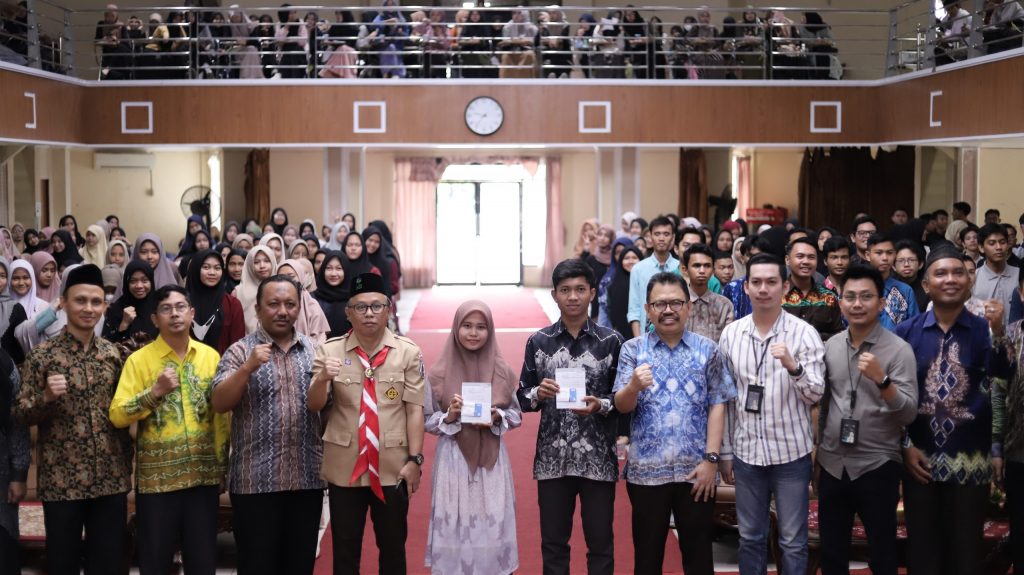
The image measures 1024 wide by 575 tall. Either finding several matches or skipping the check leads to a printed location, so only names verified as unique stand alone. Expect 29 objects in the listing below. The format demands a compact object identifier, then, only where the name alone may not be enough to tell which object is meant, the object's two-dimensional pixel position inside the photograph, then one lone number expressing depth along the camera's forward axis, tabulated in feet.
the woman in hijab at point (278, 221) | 51.06
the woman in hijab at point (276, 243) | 32.01
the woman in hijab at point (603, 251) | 34.96
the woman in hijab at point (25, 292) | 22.42
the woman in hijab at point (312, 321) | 23.21
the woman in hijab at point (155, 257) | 28.71
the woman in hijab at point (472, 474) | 14.74
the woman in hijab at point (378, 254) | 35.68
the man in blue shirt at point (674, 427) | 14.30
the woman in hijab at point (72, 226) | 45.93
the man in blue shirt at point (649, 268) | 24.94
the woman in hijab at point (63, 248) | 37.63
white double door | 73.51
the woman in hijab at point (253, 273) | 25.31
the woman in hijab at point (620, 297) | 30.07
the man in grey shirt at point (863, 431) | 14.10
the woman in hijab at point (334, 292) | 26.48
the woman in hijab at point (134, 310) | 21.24
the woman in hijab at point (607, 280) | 31.27
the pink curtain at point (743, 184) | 68.54
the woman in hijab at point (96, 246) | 40.70
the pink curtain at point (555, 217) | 71.05
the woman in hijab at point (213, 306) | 23.52
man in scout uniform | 14.29
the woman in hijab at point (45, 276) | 27.09
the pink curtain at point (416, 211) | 71.05
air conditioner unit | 62.13
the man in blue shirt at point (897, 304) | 19.57
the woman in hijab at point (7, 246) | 33.76
